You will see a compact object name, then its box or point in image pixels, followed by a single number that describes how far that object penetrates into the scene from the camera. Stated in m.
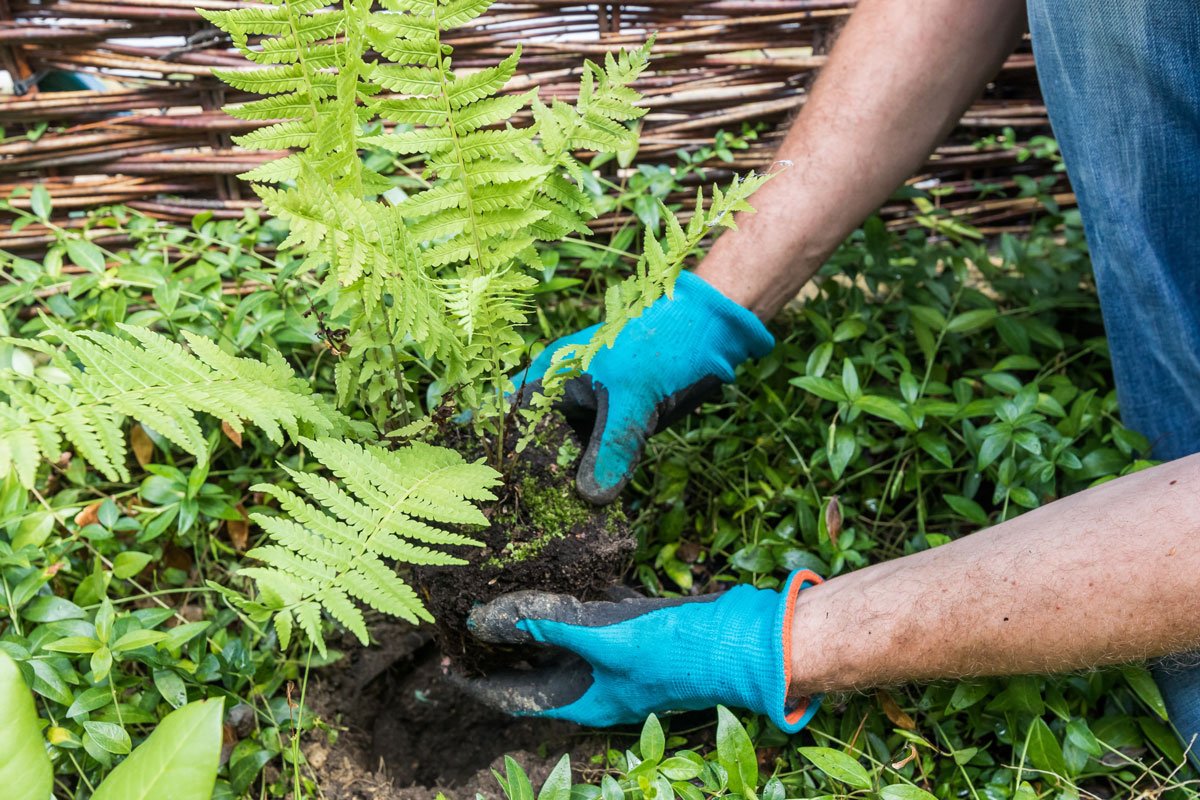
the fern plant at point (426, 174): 1.02
